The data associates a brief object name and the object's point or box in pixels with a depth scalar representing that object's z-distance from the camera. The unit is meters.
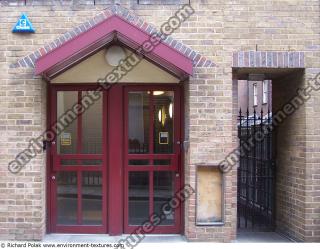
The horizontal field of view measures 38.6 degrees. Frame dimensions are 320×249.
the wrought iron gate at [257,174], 8.04
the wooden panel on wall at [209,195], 6.71
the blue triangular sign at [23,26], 6.50
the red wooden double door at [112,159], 6.99
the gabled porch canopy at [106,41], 6.10
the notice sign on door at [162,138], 7.10
